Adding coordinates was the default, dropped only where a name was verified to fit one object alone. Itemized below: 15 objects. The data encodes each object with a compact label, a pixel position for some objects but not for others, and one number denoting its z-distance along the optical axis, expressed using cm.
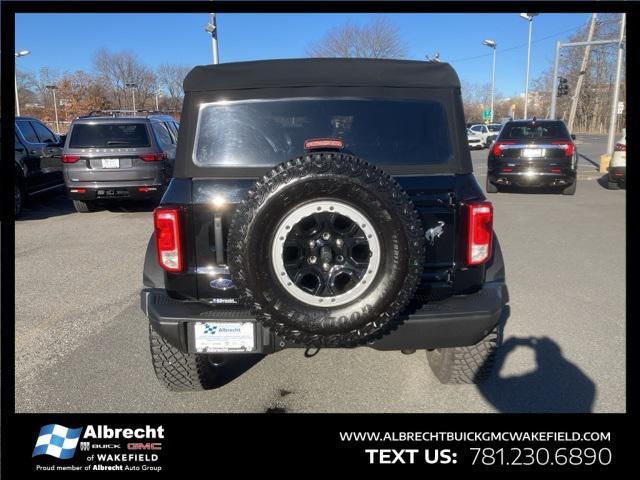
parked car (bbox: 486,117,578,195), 1032
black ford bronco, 226
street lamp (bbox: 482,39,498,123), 4316
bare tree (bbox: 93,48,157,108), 4691
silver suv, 861
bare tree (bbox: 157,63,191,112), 4222
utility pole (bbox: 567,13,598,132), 2725
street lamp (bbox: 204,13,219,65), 1316
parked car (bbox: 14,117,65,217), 866
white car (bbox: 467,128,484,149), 2806
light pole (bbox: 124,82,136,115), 4251
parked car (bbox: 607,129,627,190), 1070
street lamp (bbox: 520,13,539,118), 3095
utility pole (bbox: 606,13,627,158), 1411
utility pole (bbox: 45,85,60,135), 4156
